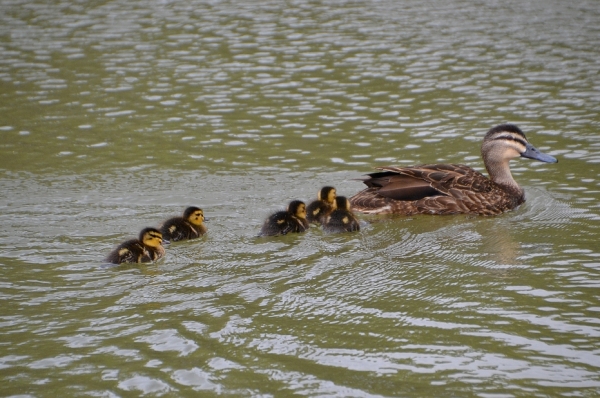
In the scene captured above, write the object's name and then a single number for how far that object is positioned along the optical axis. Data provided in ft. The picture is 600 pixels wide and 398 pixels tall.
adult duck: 46.21
